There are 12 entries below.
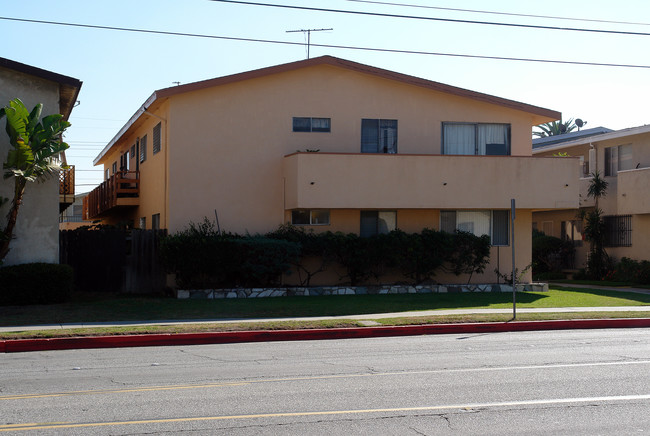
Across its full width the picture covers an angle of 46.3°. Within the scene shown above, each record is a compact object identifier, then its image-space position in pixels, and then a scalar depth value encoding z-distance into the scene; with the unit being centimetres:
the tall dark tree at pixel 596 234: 3127
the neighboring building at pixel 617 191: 2964
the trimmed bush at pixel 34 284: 1927
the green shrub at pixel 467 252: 2467
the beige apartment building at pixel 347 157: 2369
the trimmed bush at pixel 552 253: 3381
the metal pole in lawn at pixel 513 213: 1706
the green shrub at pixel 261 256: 2238
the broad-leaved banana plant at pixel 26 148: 1883
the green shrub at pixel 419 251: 2398
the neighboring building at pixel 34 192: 2022
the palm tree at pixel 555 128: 5882
